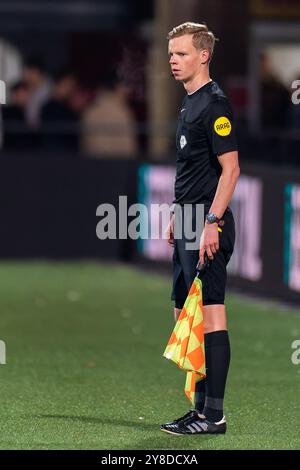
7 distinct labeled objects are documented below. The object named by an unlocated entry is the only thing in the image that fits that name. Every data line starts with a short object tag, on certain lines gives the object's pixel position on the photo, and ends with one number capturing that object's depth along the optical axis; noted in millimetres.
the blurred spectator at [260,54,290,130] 18812
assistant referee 7727
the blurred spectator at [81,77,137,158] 18734
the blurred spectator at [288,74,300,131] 17344
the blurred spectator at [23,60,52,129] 19516
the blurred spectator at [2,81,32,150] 18219
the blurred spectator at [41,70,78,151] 18234
